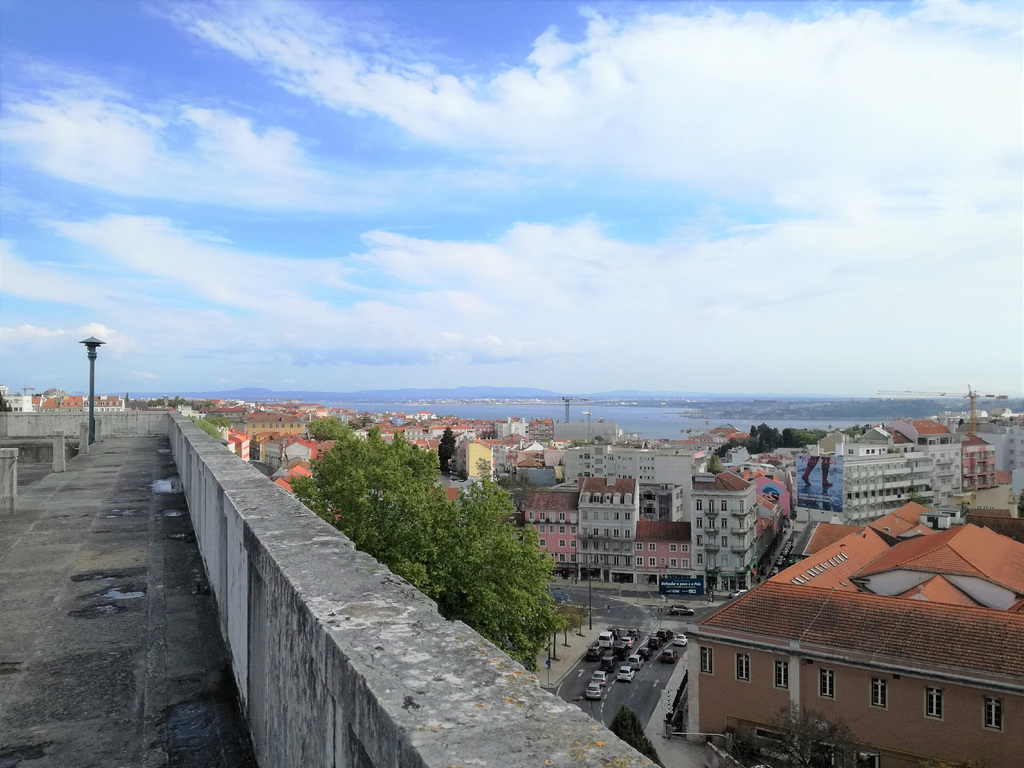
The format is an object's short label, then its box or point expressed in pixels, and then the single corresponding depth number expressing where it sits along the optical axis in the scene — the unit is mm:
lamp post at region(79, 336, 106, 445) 22875
